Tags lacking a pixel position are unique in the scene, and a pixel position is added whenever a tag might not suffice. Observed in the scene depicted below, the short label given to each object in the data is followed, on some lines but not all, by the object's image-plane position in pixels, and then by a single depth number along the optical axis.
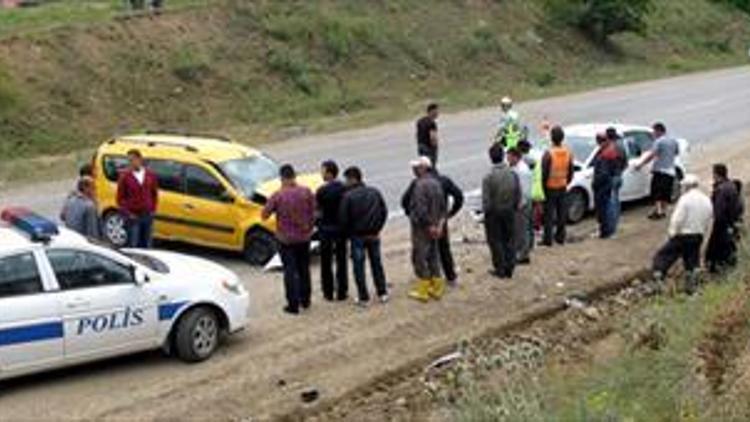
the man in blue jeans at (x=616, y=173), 19.19
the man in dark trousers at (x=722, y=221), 16.53
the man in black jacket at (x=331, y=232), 15.52
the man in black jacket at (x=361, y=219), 15.35
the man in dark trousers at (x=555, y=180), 18.17
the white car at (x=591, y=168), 20.81
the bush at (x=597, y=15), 54.53
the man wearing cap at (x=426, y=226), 15.55
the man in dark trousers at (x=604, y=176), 19.06
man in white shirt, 16.28
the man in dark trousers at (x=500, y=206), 16.45
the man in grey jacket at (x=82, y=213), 15.98
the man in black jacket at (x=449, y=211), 15.82
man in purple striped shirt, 15.20
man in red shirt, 16.97
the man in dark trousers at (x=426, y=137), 23.33
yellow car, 18.38
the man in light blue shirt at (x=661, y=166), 20.91
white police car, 12.68
